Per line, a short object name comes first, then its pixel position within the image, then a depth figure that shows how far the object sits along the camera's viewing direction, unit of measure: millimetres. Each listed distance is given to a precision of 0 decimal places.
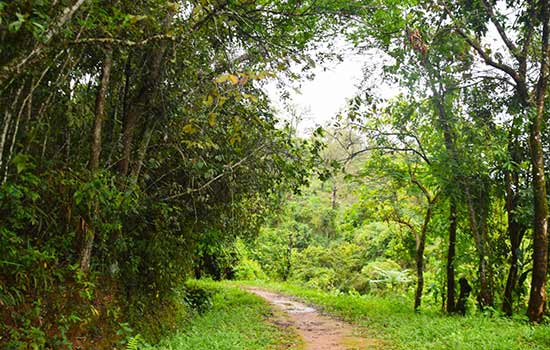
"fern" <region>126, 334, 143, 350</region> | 5285
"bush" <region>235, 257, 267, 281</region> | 24406
